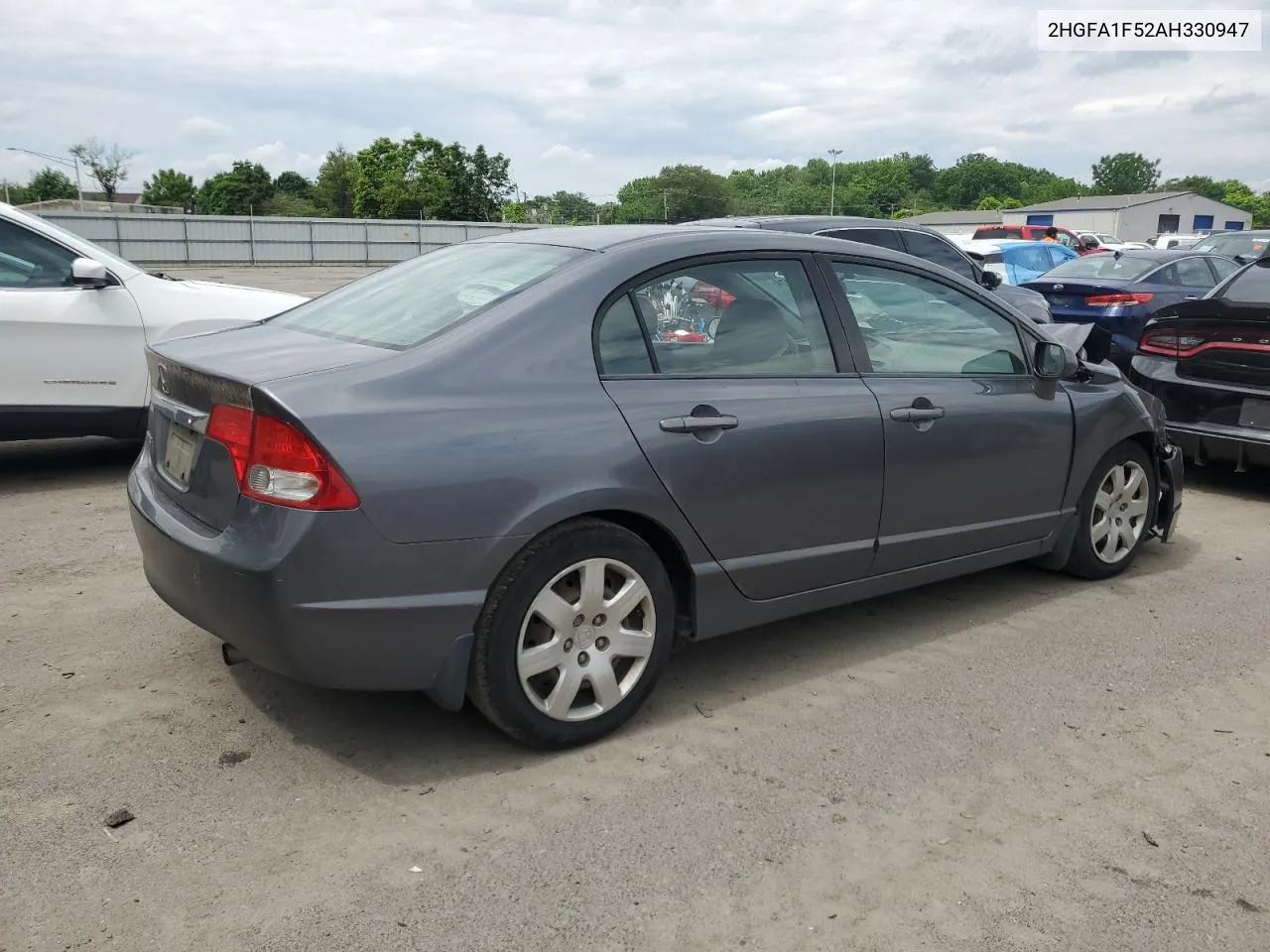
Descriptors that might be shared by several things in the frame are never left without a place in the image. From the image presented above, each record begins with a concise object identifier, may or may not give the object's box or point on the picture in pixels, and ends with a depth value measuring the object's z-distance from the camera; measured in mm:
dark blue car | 11375
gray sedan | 2955
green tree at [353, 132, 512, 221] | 79062
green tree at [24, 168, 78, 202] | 98500
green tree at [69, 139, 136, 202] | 85500
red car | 30609
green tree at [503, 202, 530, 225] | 76425
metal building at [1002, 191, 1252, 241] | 92812
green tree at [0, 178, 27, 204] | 91312
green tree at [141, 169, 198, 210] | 98750
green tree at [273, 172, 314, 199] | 114438
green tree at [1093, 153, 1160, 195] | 164875
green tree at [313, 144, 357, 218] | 107250
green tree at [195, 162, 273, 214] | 103125
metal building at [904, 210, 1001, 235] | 92394
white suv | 6320
